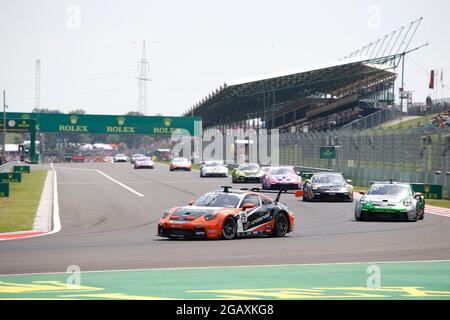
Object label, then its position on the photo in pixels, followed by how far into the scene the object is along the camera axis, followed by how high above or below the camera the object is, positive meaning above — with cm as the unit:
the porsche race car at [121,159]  11375 -96
